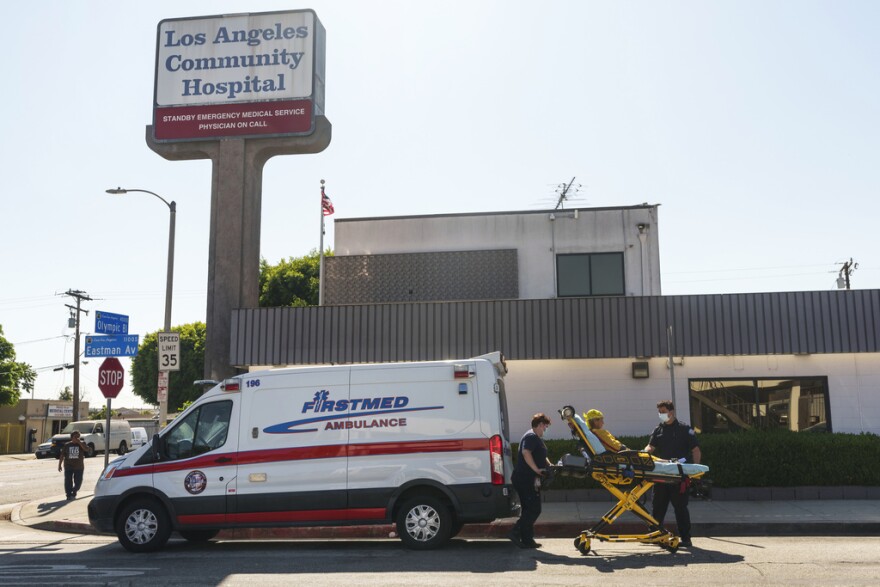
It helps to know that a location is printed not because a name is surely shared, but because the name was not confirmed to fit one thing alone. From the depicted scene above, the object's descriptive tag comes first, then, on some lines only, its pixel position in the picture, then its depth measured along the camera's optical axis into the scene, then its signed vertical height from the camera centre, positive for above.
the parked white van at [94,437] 39.78 -2.23
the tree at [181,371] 57.22 +1.71
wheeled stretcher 10.11 -1.02
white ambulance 10.41 -0.88
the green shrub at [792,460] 14.64 -1.30
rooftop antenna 24.97 +6.05
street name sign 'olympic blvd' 19.19 +1.66
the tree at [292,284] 48.38 +6.45
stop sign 16.50 +0.32
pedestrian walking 18.44 -1.61
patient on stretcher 10.12 -0.70
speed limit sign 16.47 +0.81
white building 15.98 +0.86
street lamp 18.90 +3.19
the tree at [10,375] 54.34 +1.23
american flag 24.73 +5.64
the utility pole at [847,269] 55.53 +8.08
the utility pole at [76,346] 49.97 +2.92
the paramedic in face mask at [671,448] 10.41 -0.81
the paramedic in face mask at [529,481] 10.46 -1.18
